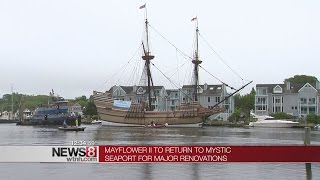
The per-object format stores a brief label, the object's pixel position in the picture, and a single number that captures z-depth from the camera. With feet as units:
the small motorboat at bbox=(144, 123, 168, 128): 339.10
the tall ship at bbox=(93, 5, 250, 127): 357.20
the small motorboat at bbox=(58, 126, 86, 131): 232.53
